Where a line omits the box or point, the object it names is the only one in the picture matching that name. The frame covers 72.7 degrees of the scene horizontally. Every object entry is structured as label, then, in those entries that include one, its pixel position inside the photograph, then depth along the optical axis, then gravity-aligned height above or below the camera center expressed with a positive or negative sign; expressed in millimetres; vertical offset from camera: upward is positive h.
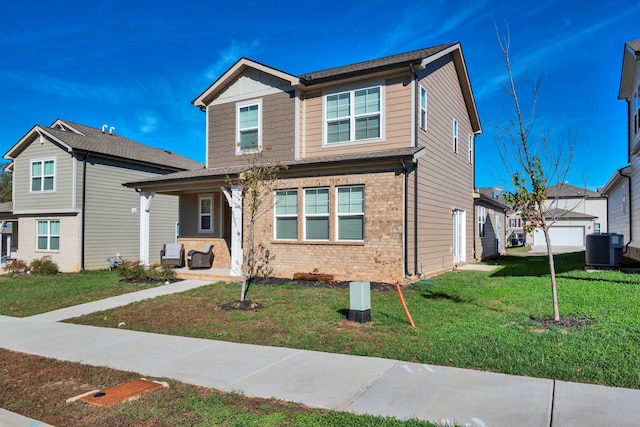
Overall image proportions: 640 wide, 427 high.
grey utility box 7602 -1329
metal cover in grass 4543 -1821
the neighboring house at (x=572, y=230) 43031 -244
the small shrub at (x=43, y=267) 18453 -1727
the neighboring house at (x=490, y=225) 20172 +109
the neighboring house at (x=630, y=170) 14789 +2217
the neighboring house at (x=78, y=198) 19312 +1325
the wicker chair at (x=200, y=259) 15867 -1179
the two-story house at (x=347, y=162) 11609 +1916
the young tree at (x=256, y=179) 9461 +1125
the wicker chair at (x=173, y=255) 16641 -1090
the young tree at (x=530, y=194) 7363 +566
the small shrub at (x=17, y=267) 19234 -1799
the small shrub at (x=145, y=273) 13867 -1488
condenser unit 12711 -655
